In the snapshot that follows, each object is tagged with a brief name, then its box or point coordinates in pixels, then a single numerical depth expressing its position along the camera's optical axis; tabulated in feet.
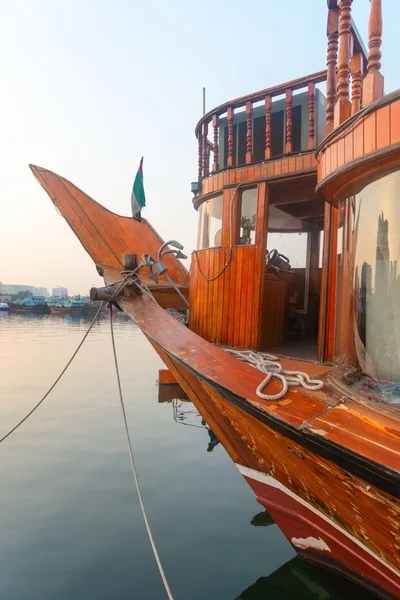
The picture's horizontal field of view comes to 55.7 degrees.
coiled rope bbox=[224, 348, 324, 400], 8.67
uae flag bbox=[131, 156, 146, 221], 22.71
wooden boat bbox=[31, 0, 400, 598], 7.15
